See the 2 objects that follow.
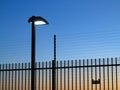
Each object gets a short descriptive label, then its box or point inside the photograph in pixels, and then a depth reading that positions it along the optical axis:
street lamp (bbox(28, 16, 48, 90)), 15.42
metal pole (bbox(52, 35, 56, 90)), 15.64
